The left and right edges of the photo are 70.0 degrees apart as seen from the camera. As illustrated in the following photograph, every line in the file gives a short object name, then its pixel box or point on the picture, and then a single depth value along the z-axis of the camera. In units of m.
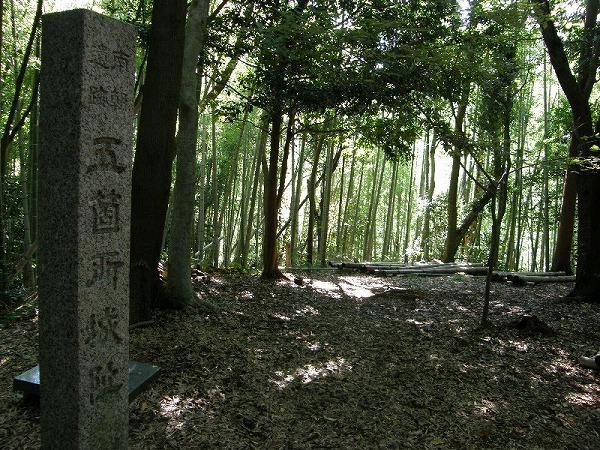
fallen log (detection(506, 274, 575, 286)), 8.18
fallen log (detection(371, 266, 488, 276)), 10.10
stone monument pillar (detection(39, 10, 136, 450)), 1.94
